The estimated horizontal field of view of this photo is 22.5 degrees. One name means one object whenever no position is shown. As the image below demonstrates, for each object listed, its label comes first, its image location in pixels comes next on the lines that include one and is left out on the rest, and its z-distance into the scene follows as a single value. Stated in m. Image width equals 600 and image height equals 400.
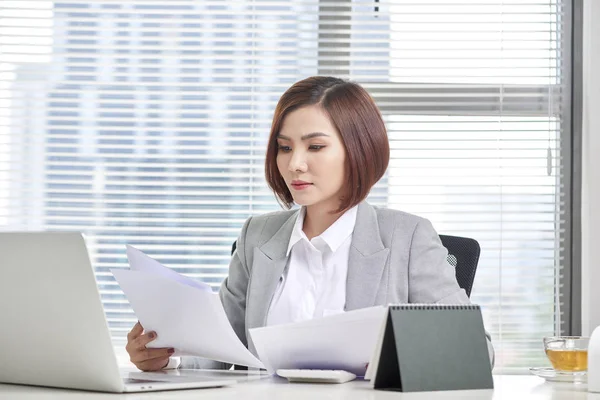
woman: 3.05
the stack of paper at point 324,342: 2.36
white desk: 2.22
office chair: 3.20
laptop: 2.18
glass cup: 2.51
